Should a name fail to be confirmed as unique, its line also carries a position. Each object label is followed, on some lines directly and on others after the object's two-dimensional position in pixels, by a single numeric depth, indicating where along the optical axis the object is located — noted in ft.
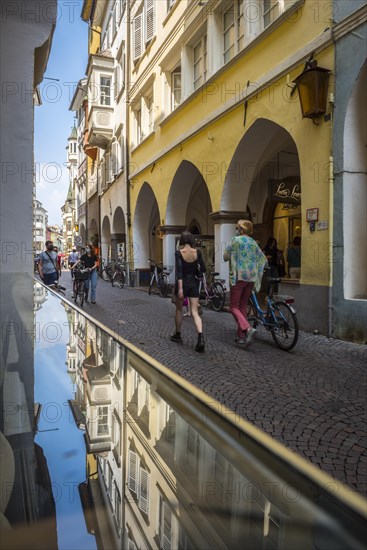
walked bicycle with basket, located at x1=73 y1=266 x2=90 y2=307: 37.83
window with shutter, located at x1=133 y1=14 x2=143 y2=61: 56.13
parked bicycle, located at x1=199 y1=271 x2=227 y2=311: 33.07
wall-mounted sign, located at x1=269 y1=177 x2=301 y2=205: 31.68
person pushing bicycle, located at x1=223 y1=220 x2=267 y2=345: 20.48
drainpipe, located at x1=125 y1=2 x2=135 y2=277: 62.08
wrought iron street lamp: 22.79
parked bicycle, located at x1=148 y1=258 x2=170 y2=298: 45.47
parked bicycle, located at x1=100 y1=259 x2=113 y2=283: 72.46
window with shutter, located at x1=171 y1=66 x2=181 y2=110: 47.32
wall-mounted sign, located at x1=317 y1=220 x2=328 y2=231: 23.53
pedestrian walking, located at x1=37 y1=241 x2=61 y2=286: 37.88
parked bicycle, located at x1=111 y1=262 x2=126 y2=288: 59.41
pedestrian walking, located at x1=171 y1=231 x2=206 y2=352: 20.54
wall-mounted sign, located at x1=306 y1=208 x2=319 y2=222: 24.15
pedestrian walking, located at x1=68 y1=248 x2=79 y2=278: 67.26
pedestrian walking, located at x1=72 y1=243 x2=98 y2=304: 38.29
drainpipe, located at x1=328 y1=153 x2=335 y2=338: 22.80
